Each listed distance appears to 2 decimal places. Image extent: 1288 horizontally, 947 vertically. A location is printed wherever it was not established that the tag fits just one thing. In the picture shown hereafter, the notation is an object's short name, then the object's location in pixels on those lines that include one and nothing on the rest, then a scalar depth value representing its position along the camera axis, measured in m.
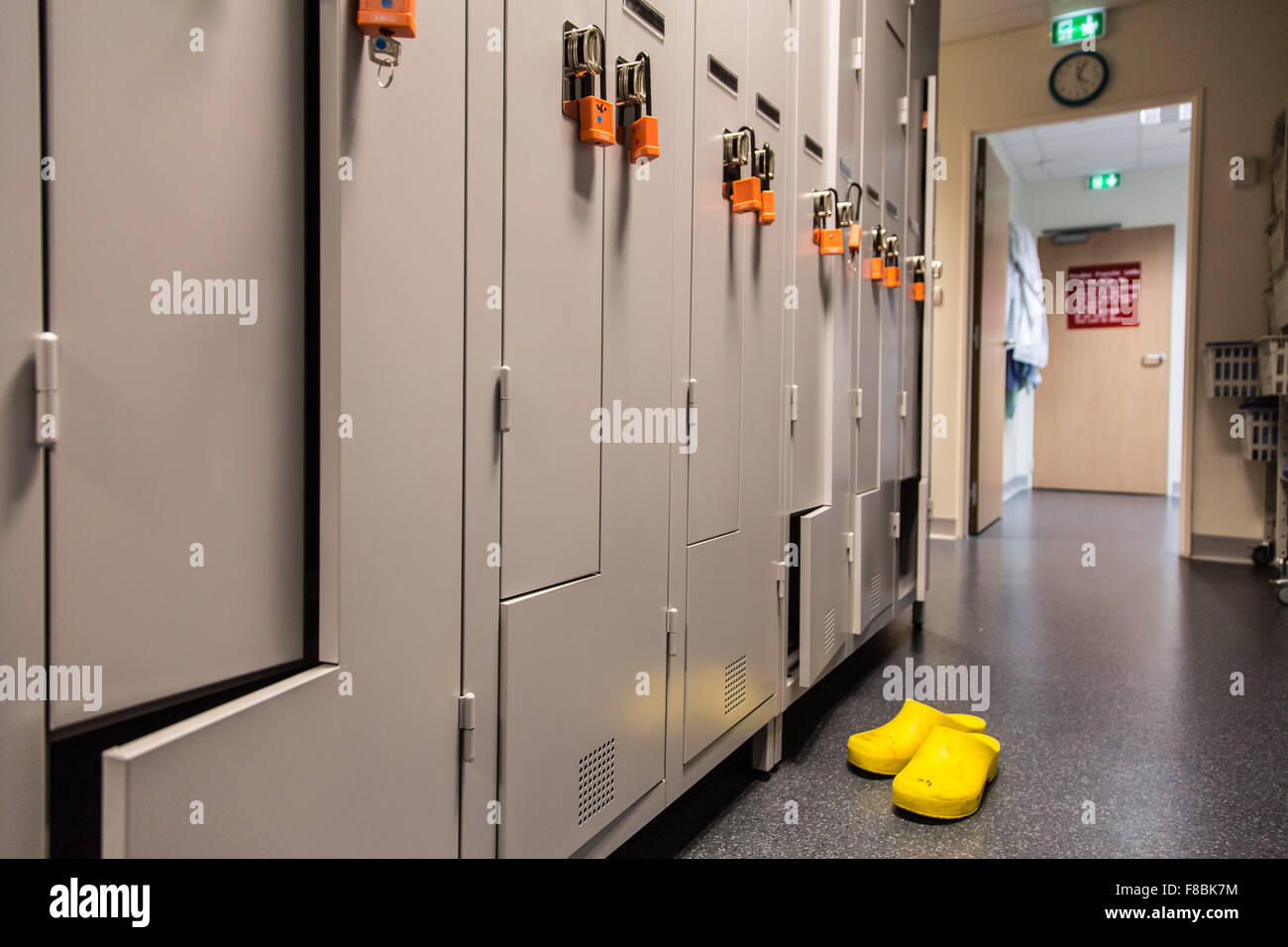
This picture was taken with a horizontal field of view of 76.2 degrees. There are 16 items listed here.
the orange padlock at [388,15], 0.77
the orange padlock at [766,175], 1.65
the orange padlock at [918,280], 3.06
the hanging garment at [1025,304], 6.36
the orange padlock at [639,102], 1.21
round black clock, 4.76
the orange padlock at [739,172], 1.55
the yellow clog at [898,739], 1.86
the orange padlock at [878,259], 2.50
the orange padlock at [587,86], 1.11
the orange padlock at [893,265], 2.66
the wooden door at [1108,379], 7.83
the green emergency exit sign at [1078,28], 4.71
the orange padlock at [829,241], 2.04
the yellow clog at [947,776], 1.64
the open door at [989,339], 5.37
